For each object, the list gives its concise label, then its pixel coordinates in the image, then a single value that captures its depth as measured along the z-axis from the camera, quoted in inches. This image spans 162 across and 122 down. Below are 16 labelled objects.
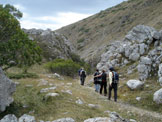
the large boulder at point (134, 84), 599.8
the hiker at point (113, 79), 514.1
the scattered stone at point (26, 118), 334.2
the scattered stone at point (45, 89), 536.5
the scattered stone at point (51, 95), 470.3
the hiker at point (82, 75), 840.0
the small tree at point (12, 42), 432.3
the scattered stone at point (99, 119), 339.6
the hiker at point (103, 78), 610.3
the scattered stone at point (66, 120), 336.3
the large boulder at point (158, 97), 478.6
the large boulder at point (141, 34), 939.7
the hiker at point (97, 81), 660.1
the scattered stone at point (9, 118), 322.7
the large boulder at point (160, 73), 570.9
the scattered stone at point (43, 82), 642.2
